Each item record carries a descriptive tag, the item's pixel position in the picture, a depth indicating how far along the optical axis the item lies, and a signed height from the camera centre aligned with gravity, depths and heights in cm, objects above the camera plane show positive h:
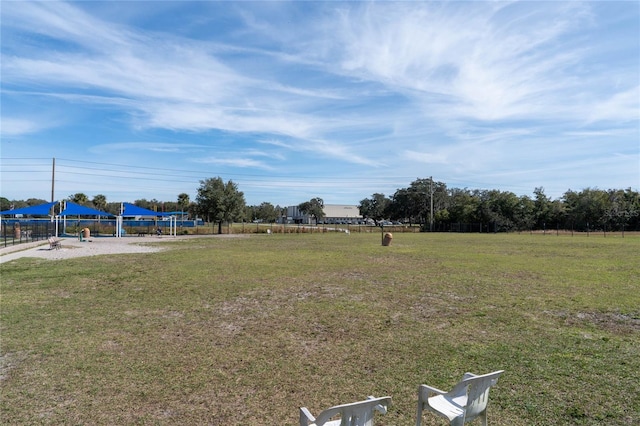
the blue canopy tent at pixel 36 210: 3356 +78
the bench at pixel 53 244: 2248 -144
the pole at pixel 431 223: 6611 -27
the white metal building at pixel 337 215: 13540 +214
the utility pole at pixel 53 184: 4188 +380
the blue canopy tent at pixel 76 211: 3416 +77
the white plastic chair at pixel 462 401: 282 -138
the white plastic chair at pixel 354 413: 224 -115
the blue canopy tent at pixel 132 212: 3770 +77
